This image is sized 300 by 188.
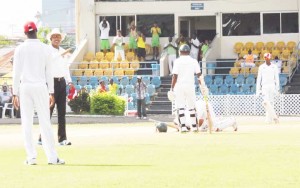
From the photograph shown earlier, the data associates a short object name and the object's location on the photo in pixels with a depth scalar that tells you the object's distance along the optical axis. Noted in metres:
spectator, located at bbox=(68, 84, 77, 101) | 43.09
